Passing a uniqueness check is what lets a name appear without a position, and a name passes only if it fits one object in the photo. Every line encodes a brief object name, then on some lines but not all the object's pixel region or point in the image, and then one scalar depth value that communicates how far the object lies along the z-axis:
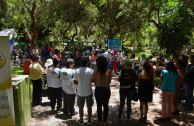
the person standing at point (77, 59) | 14.73
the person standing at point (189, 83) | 5.43
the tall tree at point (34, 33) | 13.58
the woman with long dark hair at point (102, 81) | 4.23
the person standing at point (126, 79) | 4.45
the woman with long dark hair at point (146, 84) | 4.50
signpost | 13.73
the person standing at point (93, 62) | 9.32
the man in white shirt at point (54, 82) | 5.09
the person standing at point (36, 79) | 5.53
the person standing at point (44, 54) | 14.89
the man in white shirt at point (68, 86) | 4.87
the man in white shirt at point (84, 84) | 4.38
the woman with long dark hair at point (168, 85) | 4.64
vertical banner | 3.30
